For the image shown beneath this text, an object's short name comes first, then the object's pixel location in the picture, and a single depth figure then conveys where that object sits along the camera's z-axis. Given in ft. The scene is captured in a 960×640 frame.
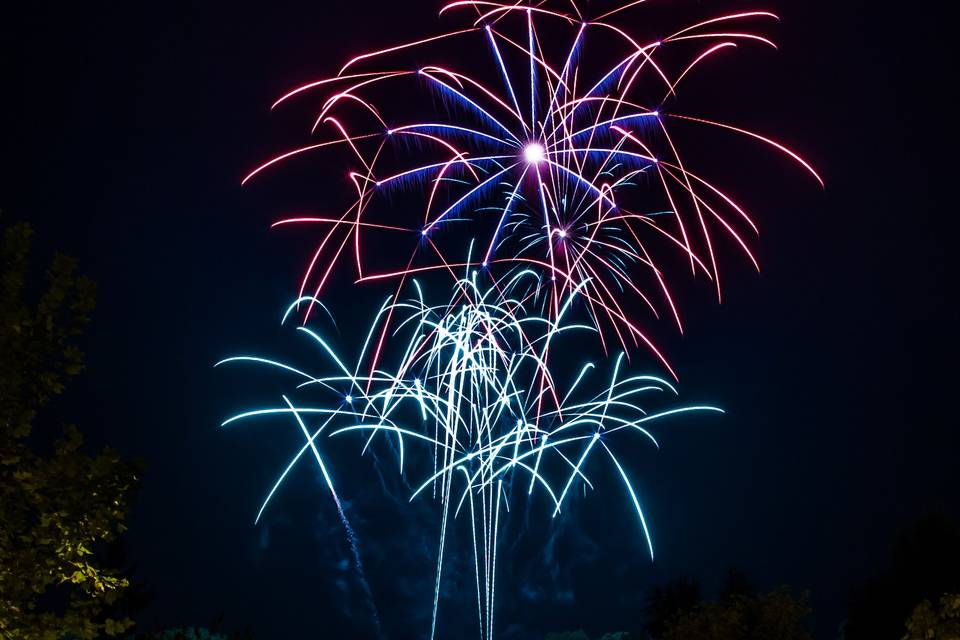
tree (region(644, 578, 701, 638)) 97.30
